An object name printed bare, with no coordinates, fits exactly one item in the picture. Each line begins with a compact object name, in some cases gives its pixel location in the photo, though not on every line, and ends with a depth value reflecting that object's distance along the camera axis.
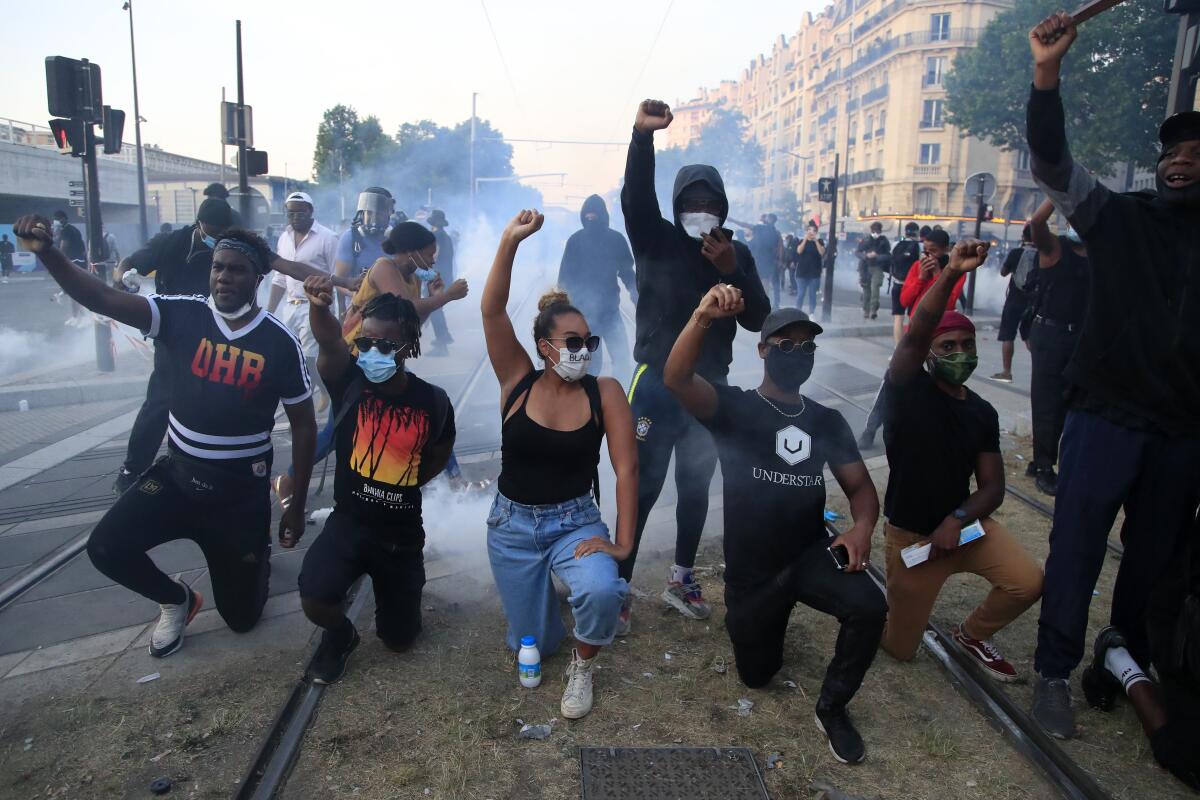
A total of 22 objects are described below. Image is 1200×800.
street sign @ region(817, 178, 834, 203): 18.12
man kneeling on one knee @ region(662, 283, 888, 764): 3.17
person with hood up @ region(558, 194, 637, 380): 6.83
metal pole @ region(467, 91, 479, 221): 41.75
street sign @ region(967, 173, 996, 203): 14.32
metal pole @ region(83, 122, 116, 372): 9.95
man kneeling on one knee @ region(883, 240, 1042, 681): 3.44
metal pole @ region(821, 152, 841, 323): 16.92
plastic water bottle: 3.36
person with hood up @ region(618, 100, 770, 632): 3.63
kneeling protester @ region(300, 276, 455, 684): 3.49
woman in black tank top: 3.26
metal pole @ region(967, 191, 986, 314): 14.60
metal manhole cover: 2.76
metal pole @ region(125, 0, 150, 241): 22.41
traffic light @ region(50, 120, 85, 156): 9.69
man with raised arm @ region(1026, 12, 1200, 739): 2.92
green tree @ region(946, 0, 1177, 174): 23.88
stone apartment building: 49.15
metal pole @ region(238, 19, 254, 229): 12.84
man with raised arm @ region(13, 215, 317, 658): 3.61
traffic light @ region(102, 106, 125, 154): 11.37
